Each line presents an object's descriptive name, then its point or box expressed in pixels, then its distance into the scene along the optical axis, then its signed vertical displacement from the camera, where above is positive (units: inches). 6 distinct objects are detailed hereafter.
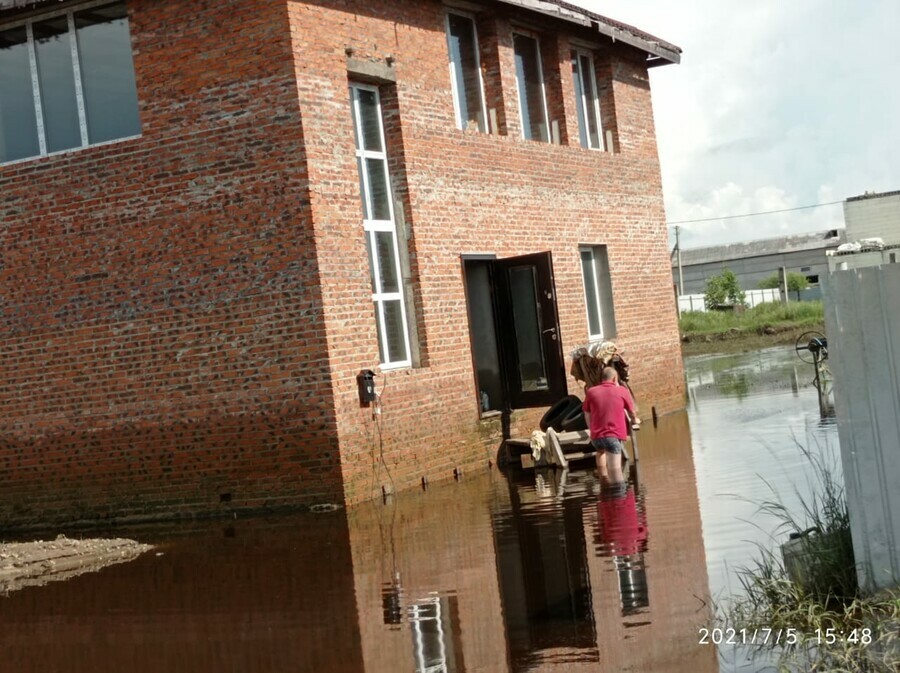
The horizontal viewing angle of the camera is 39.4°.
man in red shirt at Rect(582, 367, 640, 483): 544.4 -29.0
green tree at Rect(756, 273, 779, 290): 3292.3 +128.8
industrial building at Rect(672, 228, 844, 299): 3607.3 +225.0
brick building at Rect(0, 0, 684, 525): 553.6 +62.9
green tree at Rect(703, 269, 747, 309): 2837.1 +102.2
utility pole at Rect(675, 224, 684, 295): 3030.5 +237.3
